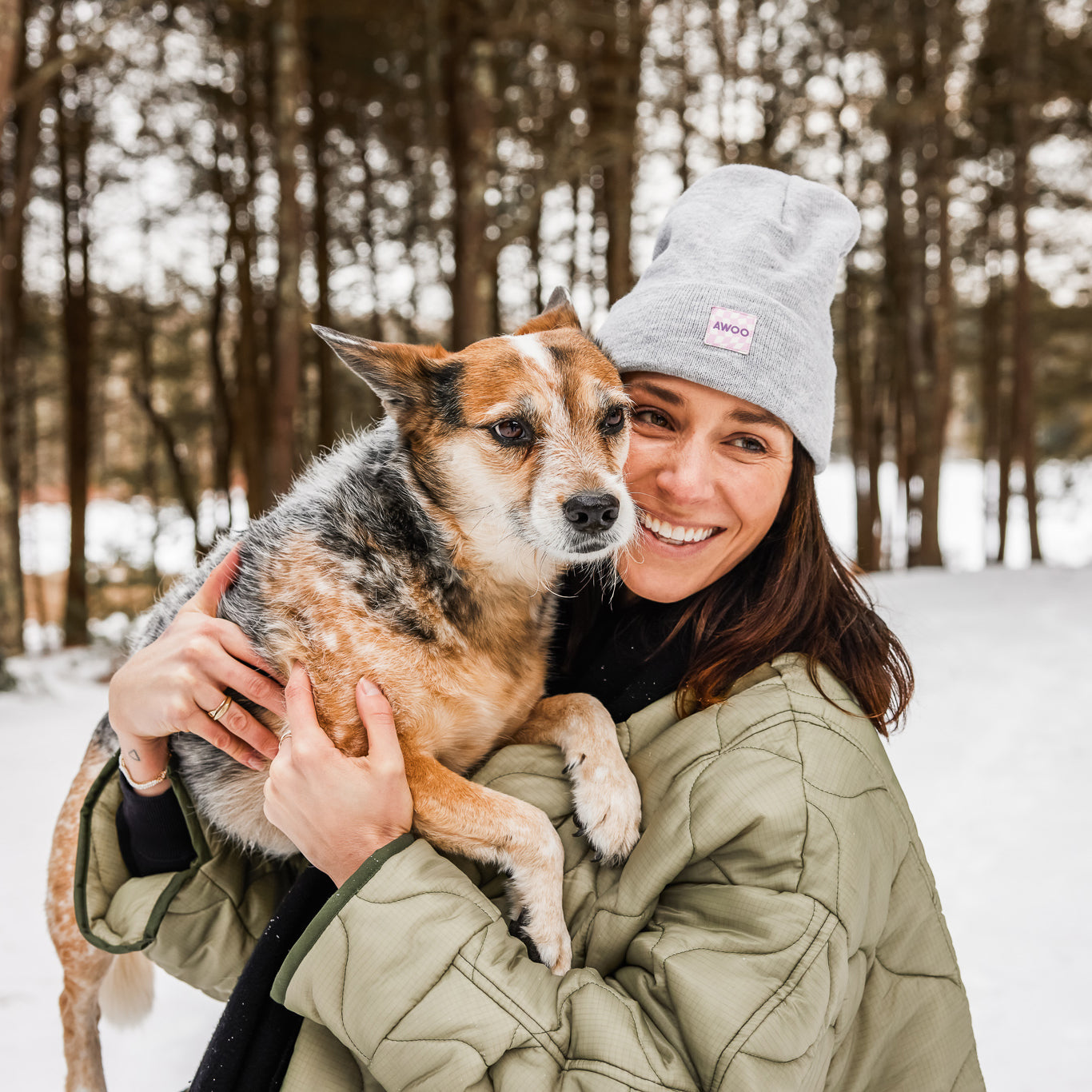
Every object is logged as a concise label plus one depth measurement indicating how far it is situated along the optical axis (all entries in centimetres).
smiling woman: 134
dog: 197
